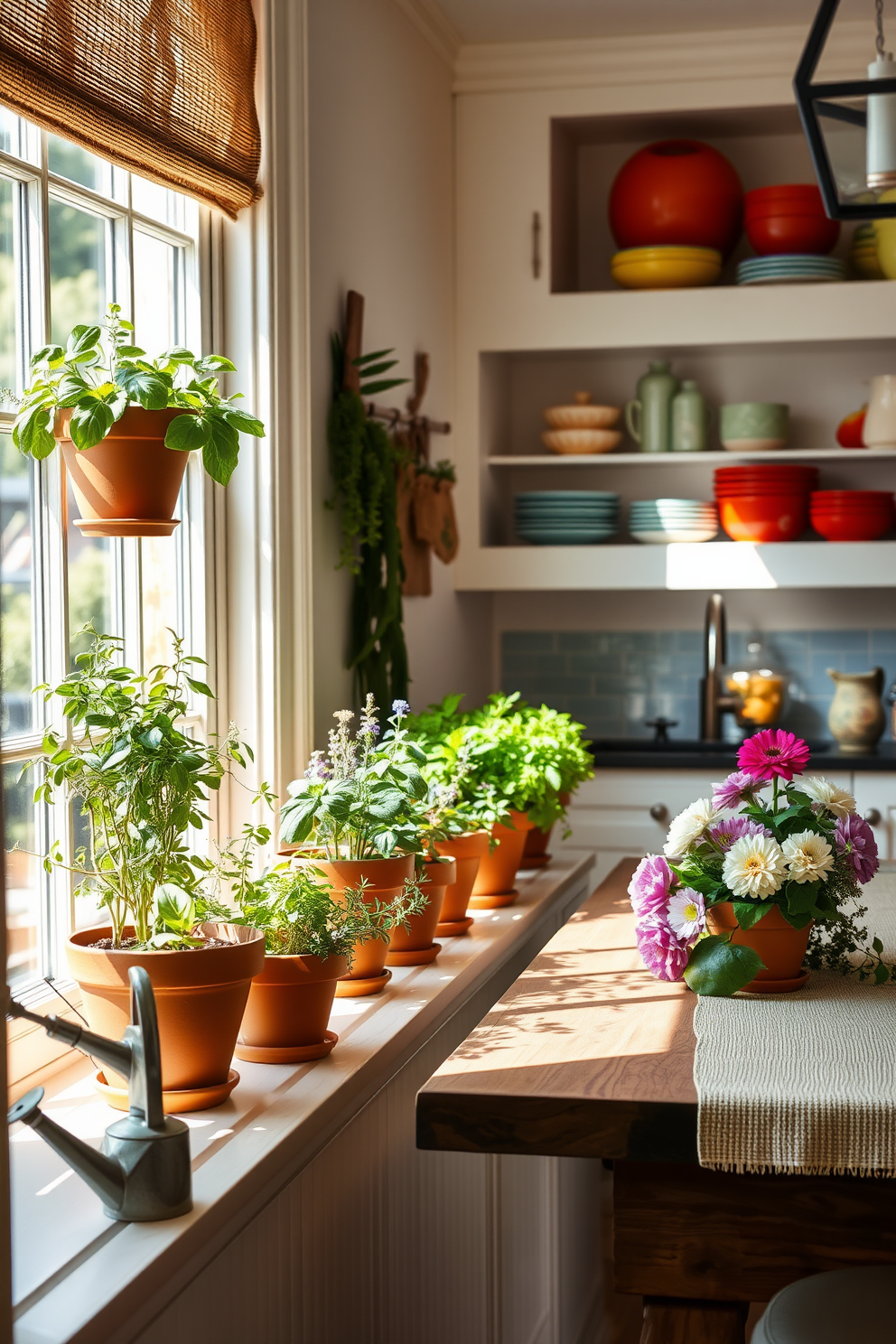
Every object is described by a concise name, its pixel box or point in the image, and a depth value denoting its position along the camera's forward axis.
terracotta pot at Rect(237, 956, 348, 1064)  1.63
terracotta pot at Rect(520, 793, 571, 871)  2.85
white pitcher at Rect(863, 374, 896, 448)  3.55
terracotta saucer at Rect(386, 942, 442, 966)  2.10
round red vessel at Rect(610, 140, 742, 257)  3.63
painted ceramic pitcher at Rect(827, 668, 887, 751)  3.69
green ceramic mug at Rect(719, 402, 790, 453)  3.69
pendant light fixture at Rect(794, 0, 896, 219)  1.58
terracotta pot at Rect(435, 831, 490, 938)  2.29
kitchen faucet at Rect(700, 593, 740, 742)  3.85
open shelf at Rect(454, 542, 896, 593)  3.57
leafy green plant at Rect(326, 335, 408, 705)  2.51
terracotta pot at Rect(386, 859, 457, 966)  2.10
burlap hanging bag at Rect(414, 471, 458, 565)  3.14
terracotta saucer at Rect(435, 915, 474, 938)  2.29
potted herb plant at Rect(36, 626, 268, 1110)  1.44
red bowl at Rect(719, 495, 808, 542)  3.62
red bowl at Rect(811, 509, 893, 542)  3.59
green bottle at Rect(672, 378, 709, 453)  3.78
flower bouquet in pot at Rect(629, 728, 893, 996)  1.61
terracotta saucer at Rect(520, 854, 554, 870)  2.88
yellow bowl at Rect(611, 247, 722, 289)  3.63
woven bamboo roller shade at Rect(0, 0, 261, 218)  1.54
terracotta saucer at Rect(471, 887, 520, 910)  2.53
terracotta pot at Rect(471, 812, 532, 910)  2.52
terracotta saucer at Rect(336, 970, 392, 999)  1.93
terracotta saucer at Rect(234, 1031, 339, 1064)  1.65
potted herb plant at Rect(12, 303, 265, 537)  1.53
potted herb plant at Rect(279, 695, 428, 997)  1.90
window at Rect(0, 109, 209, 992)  1.63
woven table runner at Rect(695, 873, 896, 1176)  1.24
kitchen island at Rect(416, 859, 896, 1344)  1.31
